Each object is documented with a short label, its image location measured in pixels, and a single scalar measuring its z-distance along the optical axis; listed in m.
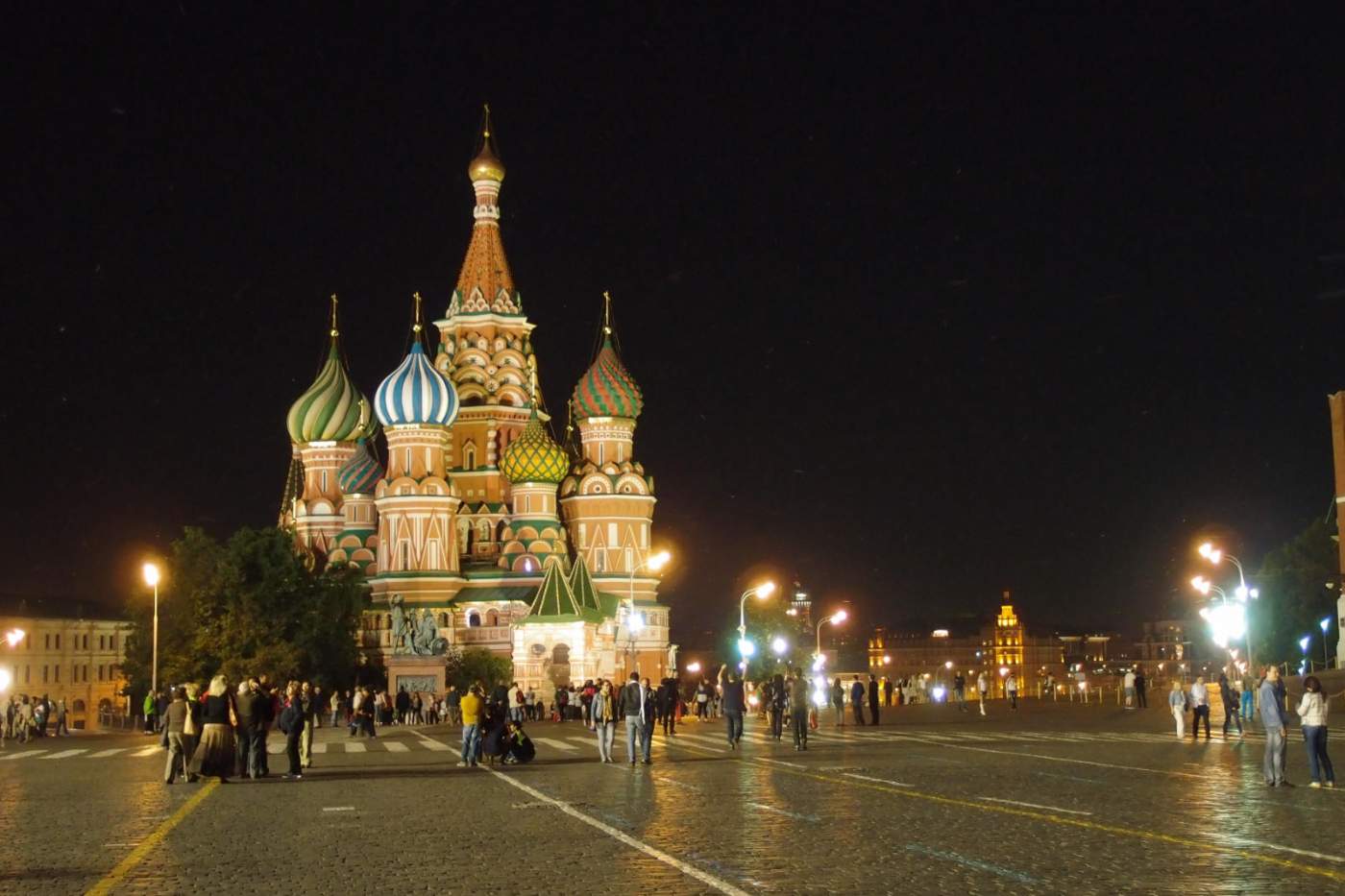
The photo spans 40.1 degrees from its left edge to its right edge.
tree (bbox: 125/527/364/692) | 78.00
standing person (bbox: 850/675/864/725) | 46.62
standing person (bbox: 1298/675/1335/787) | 22.50
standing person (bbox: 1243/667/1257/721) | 46.03
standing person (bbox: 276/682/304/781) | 27.80
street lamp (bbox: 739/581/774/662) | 62.47
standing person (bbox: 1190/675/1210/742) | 37.47
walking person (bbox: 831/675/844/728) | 46.09
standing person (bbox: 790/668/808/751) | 34.69
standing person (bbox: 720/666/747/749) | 35.44
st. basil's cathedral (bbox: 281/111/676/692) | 98.69
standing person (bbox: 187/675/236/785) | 26.48
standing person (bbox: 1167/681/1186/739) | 39.16
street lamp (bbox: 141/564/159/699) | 57.24
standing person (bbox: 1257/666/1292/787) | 22.48
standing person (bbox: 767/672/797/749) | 39.59
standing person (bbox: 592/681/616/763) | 30.88
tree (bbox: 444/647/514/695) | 95.06
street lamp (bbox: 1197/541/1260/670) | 50.72
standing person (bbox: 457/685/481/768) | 30.70
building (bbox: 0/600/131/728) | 130.12
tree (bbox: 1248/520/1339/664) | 85.00
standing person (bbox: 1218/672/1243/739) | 38.88
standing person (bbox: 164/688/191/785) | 26.92
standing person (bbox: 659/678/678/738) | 44.50
